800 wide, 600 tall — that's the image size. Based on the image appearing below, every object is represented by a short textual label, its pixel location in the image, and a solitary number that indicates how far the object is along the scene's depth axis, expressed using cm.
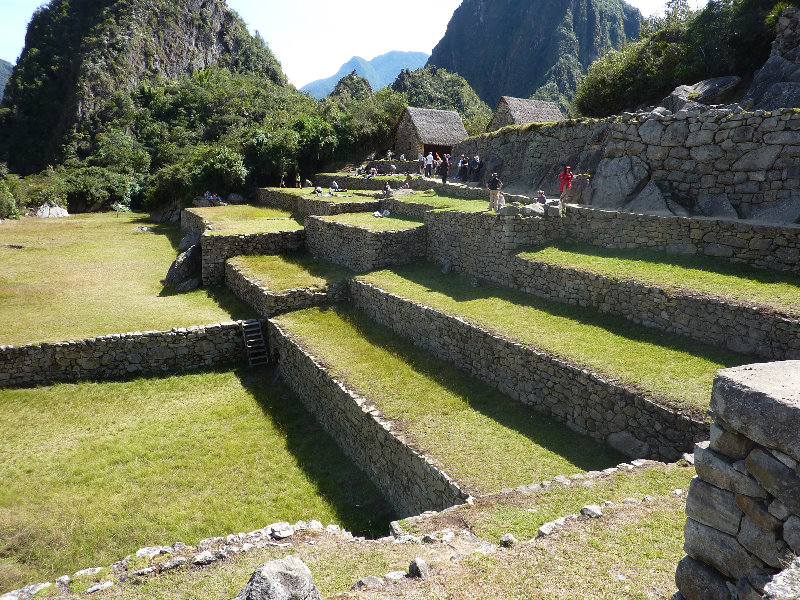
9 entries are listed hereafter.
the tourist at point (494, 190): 1409
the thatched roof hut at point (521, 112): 2606
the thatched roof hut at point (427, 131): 3084
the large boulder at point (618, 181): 1363
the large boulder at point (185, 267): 1911
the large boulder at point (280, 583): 342
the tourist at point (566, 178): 1440
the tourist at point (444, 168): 2173
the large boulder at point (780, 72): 1342
